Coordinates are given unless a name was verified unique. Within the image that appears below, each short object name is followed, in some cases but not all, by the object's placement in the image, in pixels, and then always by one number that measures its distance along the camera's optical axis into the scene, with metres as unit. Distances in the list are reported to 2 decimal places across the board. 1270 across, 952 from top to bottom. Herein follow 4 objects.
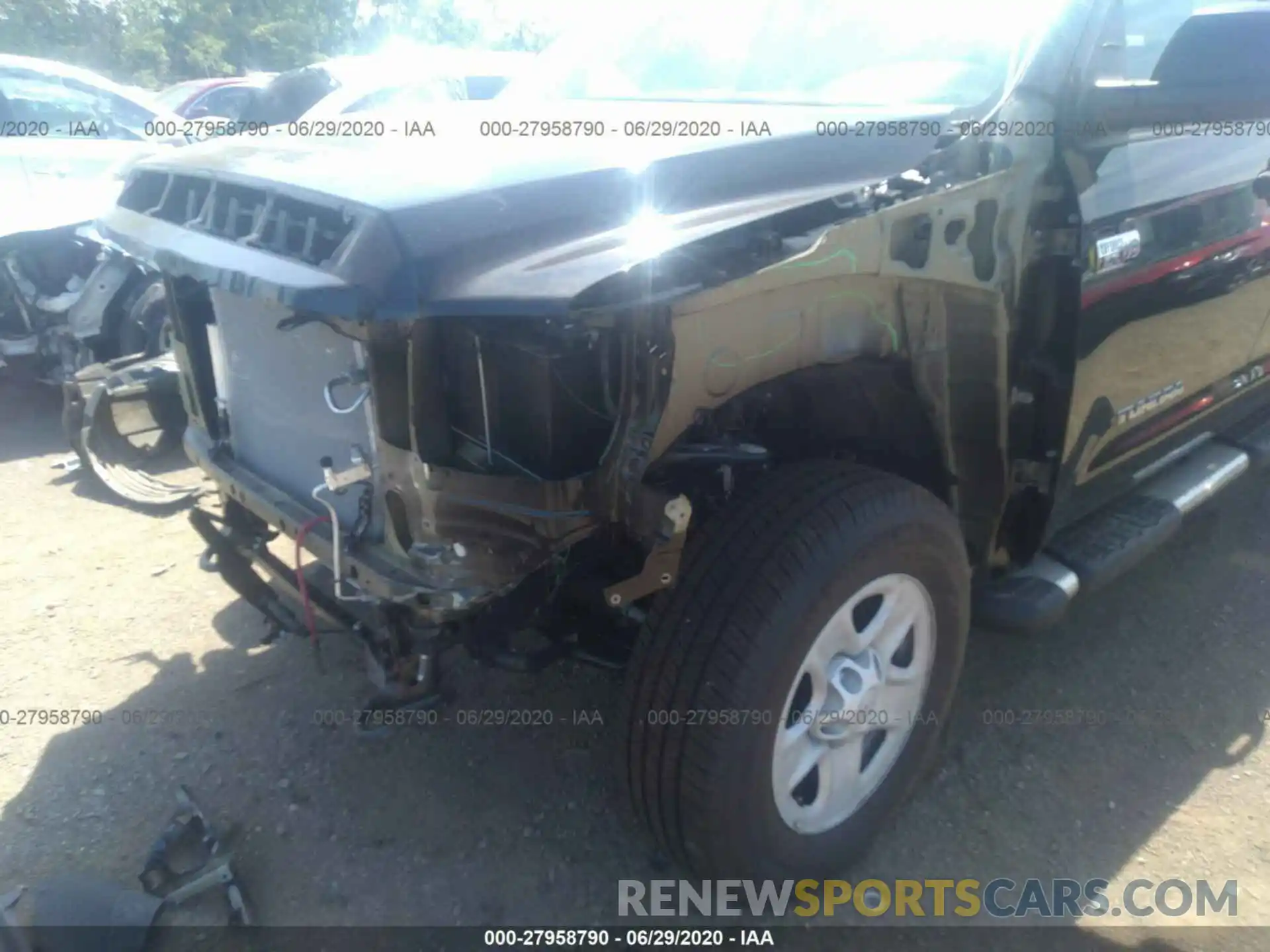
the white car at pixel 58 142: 5.89
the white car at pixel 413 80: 8.61
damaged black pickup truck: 1.87
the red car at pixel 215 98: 15.20
